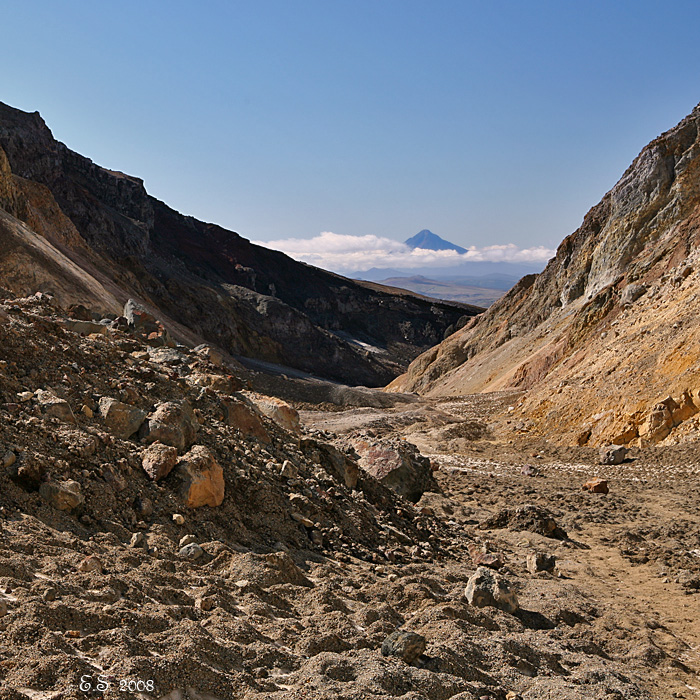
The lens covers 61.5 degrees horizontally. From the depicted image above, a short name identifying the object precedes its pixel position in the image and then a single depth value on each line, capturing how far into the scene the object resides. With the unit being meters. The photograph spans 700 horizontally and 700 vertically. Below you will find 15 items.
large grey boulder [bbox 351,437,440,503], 11.40
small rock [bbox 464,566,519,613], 6.00
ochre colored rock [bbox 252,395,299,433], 10.34
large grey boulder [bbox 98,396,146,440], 6.48
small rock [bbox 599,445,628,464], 16.02
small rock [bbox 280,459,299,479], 7.55
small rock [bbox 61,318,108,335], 8.71
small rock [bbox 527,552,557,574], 8.17
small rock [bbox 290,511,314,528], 6.91
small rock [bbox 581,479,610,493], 13.41
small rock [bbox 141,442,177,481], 6.14
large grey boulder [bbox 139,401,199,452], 6.64
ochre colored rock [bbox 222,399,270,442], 8.35
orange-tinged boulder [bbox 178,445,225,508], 6.17
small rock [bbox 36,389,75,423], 5.99
